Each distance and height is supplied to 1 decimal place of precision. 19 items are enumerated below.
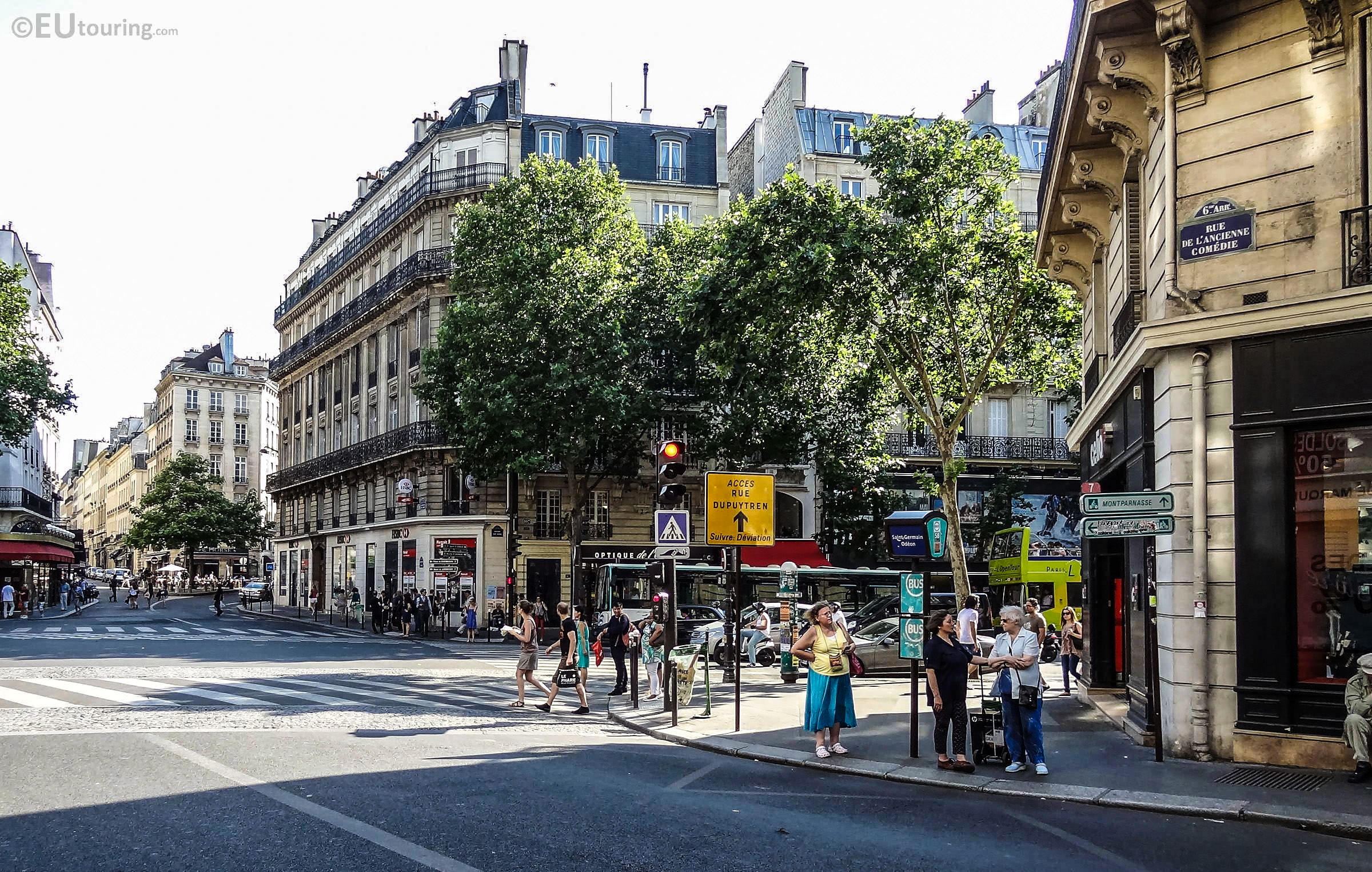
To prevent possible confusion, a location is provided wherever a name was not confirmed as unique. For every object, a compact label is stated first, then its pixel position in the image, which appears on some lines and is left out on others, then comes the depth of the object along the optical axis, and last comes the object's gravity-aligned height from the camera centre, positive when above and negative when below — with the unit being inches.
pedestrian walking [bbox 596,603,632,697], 778.8 -78.4
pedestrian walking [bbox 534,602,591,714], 678.5 -76.5
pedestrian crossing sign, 641.6 -4.4
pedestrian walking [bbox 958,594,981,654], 807.1 -71.1
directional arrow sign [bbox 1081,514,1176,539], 438.9 -2.7
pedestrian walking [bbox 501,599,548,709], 664.4 -72.1
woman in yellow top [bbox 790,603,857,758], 479.2 -61.0
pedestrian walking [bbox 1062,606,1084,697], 806.5 -85.8
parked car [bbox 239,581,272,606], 2484.0 -165.6
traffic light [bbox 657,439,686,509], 600.4 +25.4
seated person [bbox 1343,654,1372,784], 399.2 -65.5
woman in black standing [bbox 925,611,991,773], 447.2 -59.7
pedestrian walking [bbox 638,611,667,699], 754.8 -82.2
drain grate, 399.9 -87.7
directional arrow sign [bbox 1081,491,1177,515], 442.0 +6.1
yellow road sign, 649.0 +5.8
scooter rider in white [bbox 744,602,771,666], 1098.1 -107.2
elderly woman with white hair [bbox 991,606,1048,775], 430.3 -60.2
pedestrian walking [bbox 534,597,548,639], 1354.6 -105.1
